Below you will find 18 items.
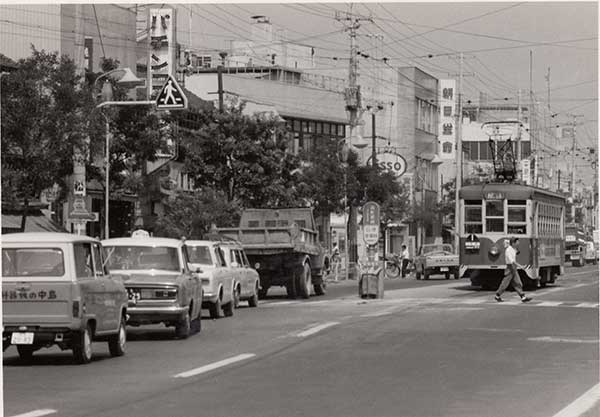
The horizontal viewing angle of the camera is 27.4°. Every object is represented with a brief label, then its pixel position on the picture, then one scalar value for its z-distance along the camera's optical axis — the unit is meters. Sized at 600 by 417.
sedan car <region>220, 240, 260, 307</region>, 31.05
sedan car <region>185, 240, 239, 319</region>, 27.94
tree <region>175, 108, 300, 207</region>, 54.47
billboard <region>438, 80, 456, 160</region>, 91.06
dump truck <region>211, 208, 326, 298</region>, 36.81
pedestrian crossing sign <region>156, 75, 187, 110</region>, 41.50
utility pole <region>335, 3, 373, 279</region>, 56.28
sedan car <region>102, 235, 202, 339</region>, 21.39
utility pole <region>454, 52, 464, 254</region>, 74.69
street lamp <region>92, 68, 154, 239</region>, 37.25
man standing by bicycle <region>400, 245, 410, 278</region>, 66.56
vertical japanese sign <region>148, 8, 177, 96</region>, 49.41
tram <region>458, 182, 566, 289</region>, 41.91
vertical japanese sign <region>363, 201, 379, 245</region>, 39.72
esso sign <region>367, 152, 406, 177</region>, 77.43
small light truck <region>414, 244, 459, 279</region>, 60.94
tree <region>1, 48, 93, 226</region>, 32.47
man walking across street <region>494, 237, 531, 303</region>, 34.47
